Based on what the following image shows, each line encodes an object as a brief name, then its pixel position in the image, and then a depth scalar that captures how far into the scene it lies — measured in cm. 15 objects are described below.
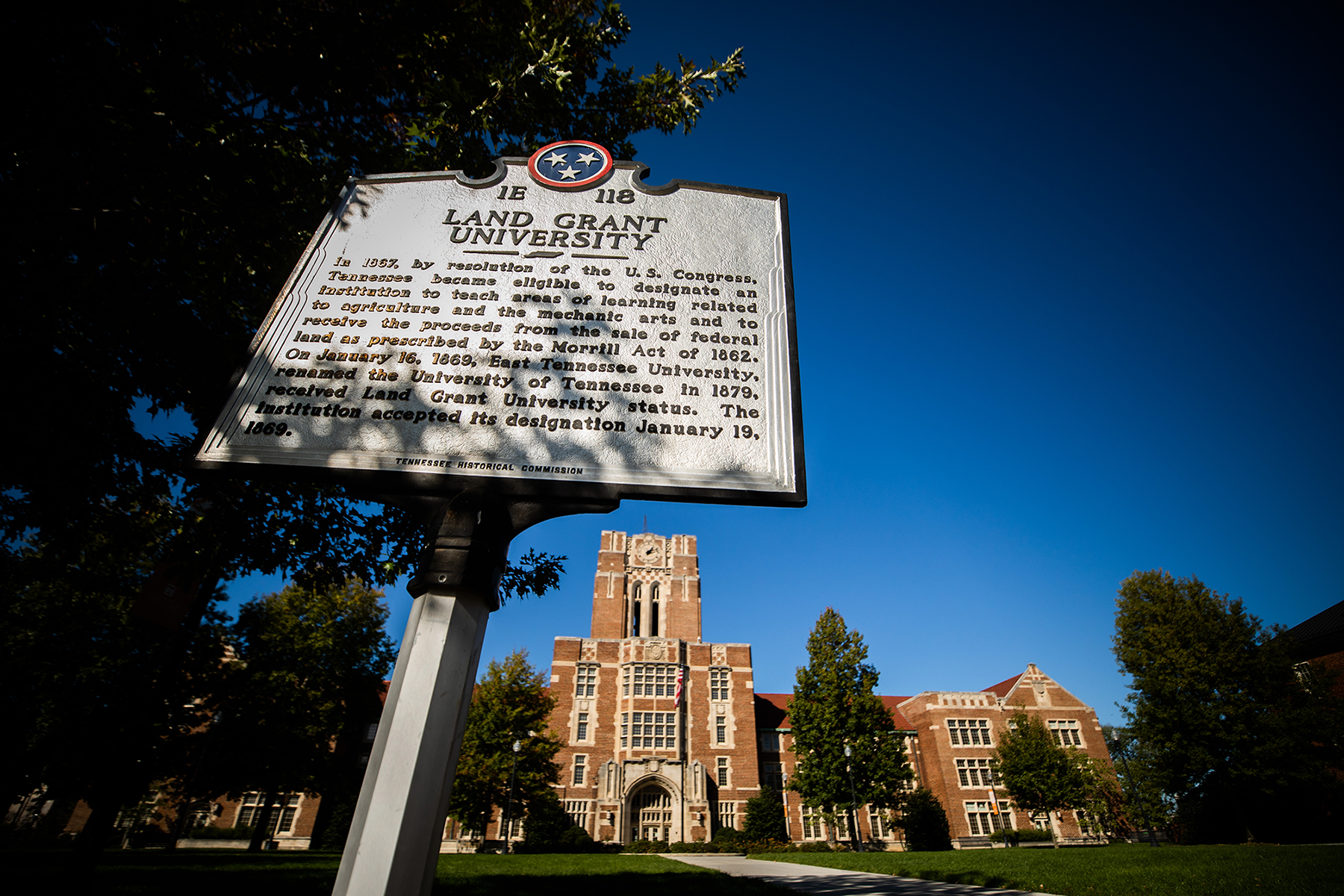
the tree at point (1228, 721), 2581
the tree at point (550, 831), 3097
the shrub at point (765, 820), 3609
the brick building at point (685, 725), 3872
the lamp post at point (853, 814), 3081
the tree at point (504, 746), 2808
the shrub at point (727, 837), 3531
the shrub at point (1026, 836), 4012
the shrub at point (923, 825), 3322
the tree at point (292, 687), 2466
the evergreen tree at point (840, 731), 3262
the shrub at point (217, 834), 3853
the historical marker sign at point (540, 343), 287
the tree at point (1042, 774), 3366
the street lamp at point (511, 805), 2883
